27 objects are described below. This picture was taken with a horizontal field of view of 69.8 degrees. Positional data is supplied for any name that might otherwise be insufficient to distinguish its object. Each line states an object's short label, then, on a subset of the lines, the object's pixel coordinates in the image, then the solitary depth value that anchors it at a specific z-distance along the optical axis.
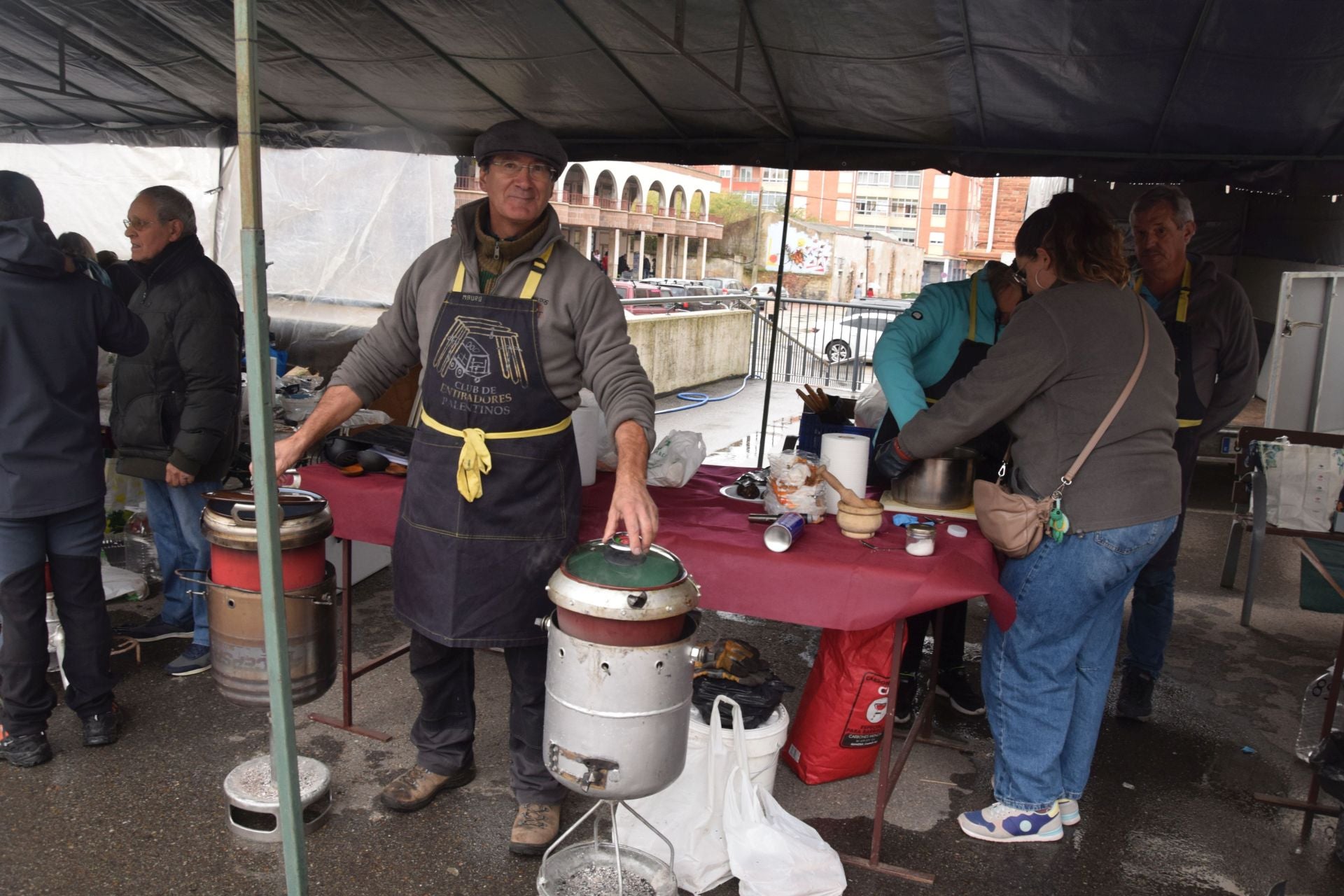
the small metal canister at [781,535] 2.61
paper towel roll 2.96
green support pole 1.59
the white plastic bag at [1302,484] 4.16
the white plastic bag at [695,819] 2.55
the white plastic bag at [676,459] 3.32
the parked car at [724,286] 34.03
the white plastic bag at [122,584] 4.48
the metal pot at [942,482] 3.04
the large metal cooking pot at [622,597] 1.92
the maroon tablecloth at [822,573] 2.48
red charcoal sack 2.92
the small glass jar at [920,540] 2.61
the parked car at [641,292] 20.87
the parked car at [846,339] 16.84
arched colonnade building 48.05
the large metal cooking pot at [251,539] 2.35
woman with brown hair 2.57
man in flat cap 2.47
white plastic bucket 2.58
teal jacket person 3.28
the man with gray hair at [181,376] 3.58
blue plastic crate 3.56
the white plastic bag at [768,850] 2.43
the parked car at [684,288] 27.78
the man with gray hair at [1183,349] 3.54
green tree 72.62
